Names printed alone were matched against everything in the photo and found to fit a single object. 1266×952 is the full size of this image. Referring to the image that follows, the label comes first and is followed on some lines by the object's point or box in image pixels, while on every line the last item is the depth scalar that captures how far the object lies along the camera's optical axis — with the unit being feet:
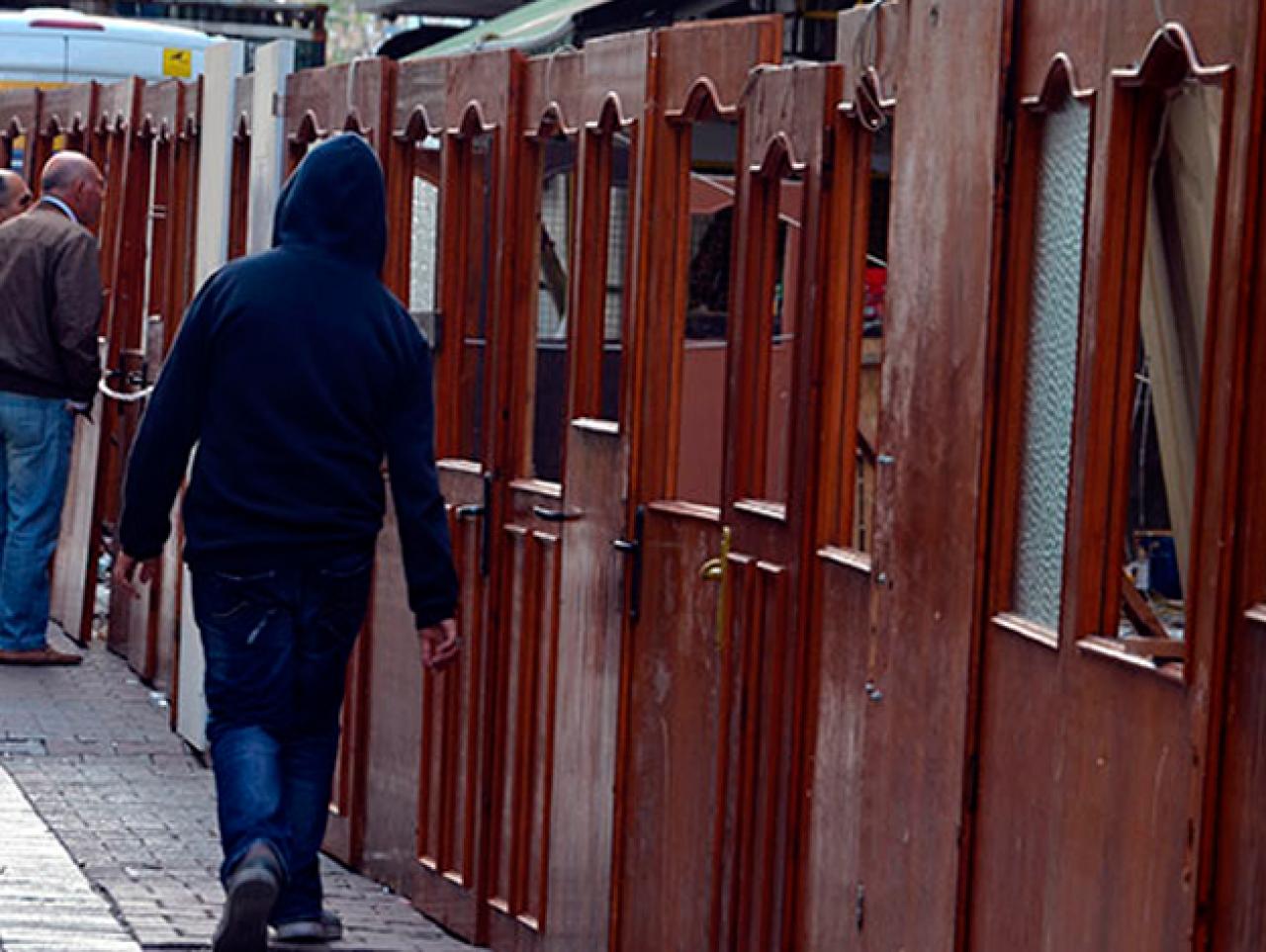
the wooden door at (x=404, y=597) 56.08
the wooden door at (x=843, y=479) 38.70
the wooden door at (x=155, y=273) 80.23
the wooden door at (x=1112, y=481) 27.35
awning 122.21
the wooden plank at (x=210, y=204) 69.97
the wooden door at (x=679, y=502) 44.01
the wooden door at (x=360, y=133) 58.54
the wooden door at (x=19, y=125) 104.42
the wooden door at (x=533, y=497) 50.42
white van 122.11
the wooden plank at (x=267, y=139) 64.59
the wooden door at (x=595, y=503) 47.26
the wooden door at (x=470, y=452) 52.75
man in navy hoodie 45.73
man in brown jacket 81.20
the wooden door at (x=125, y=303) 86.02
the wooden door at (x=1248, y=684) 26.20
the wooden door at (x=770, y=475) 40.52
